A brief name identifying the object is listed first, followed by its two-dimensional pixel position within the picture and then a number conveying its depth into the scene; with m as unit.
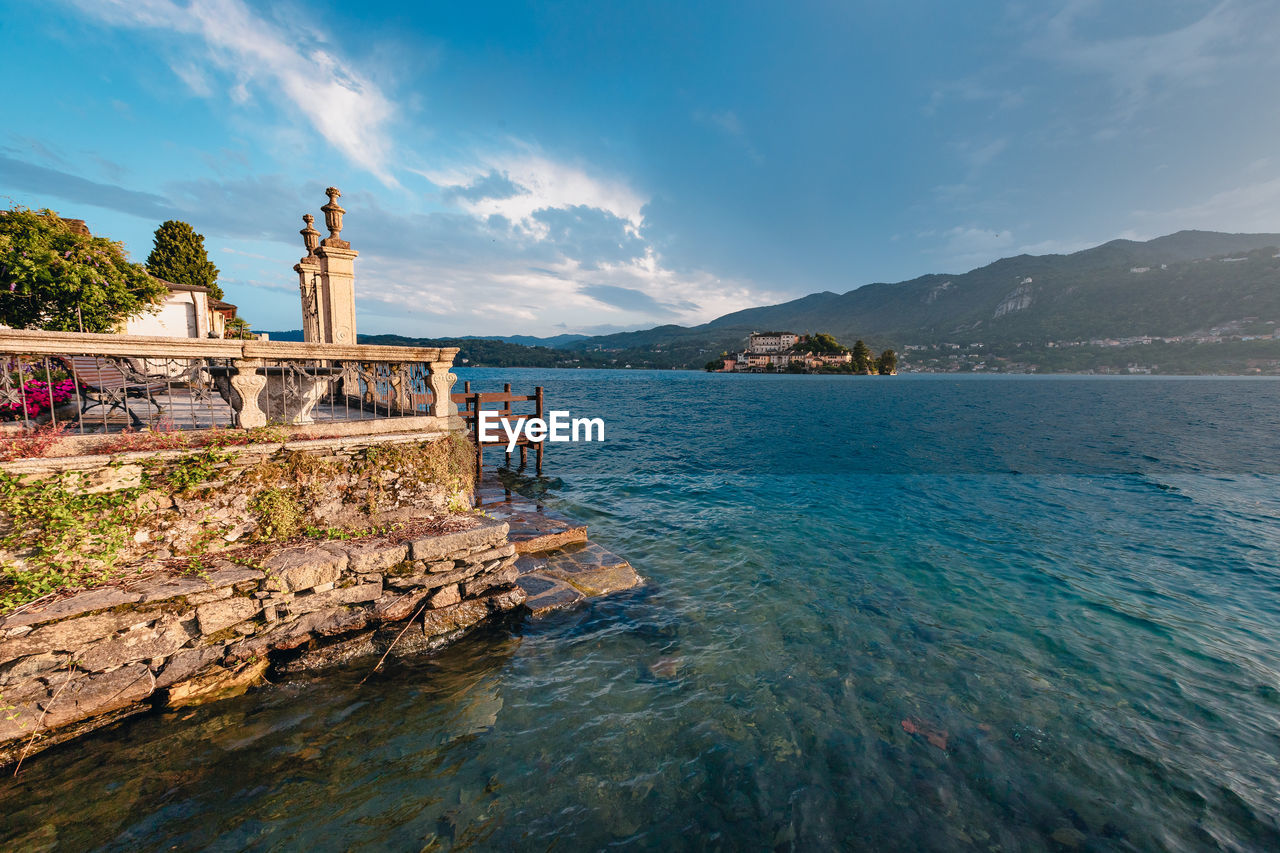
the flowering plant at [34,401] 7.21
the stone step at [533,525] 10.95
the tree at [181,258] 36.22
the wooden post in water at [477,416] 16.86
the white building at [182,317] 23.52
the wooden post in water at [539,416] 18.95
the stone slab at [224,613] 5.96
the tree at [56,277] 11.70
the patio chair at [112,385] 7.24
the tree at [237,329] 31.37
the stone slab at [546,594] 8.88
